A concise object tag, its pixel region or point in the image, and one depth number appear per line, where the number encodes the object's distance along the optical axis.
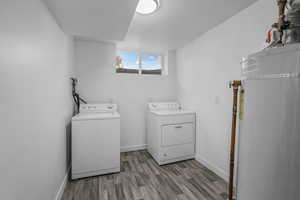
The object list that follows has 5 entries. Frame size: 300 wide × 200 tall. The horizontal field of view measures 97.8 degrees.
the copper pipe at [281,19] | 0.73
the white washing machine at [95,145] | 1.88
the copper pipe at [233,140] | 1.41
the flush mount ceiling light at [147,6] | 1.45
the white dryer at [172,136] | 2.29
